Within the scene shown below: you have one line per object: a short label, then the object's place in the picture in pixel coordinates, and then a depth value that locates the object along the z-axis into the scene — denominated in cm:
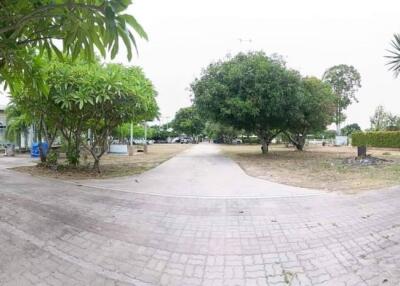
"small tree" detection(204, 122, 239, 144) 6473
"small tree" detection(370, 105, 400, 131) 4950
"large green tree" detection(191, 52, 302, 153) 2061
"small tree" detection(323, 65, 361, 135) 5212
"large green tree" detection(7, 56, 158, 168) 994
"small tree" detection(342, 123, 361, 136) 7738
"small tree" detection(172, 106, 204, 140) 8100
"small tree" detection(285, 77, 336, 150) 2352
